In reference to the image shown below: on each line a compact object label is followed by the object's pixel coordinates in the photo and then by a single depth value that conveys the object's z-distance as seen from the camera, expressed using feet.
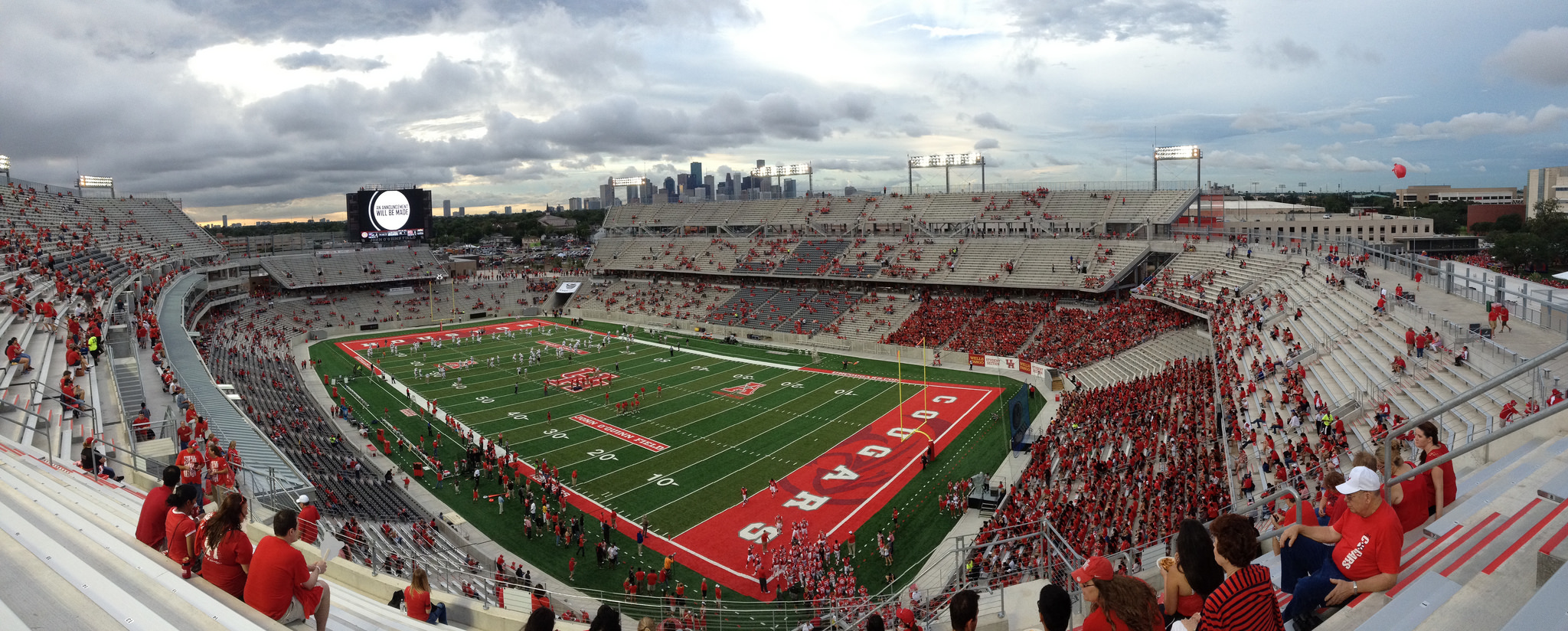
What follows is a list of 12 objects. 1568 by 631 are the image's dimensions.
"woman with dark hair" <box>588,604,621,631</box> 14.62
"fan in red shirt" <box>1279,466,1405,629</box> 16.26
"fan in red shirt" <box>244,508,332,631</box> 14.99
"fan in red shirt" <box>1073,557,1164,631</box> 13.00
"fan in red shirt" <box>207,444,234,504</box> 28.80
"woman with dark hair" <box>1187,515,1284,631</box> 13.50
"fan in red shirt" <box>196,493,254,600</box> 16.22
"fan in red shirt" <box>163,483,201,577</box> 17.37
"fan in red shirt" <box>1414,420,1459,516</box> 20.47
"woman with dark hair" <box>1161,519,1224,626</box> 14.71
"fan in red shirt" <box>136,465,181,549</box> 18.66
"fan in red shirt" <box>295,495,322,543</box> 29.19
